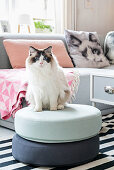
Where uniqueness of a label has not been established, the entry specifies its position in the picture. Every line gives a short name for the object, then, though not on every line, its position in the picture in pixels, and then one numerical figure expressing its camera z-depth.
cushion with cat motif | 3.50
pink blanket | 2.46
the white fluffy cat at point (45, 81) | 1.92
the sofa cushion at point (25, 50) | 3.05
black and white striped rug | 1.84
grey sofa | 2.87
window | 3.91
